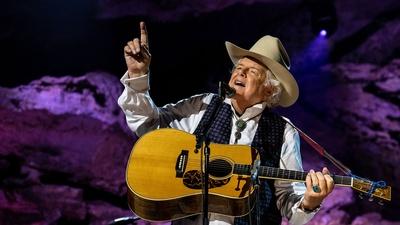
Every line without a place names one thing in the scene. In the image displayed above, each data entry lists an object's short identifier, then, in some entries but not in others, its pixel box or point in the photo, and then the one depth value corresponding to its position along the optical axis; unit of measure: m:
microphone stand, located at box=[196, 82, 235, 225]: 4.32
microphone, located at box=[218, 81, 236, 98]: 4.58
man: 5.00
